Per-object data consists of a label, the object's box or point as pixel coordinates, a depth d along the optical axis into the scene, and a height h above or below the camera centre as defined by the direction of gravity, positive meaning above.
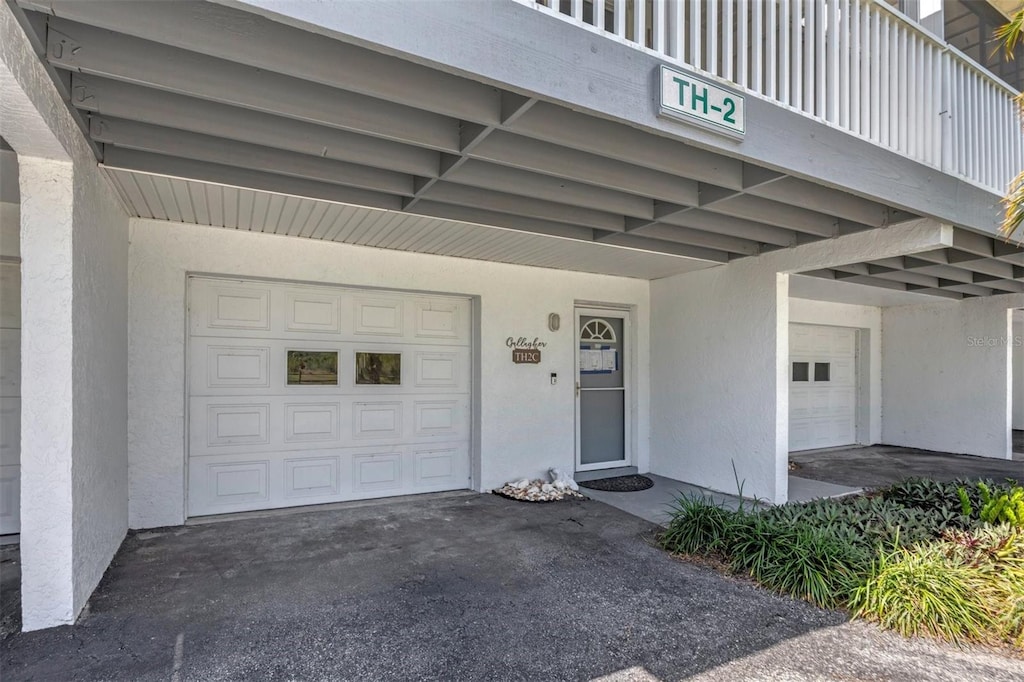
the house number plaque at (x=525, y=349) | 6.34 -0.08
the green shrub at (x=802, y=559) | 3.52 -1.52
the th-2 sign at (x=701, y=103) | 2.91 +1.35
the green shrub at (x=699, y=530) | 4.27 -1.53
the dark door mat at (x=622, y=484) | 6.39 -1.72
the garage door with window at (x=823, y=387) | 8.91 -0.75
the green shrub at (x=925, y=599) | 3.09 -1.54
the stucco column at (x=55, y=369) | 2.85 -0.15
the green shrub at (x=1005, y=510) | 4.18 -1.33
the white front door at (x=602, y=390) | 7.02 -0.63
